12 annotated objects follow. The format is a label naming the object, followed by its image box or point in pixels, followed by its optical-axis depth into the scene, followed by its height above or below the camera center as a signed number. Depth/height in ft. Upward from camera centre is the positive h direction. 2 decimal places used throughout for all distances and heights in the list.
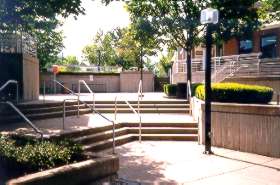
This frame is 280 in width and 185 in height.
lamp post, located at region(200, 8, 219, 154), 33.12 -0.79
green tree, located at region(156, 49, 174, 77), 193.41 +11.39
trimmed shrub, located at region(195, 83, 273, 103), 40.68 -1.37
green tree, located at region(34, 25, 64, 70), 131.50 +13.15
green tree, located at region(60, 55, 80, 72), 288.14 +17.45
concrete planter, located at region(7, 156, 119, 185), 19.33 -5.20
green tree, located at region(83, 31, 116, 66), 188.85 +16.42
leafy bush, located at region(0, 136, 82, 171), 21.58 -4.36
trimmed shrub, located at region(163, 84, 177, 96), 67.56 -1.55
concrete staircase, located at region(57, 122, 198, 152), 34.12 -5.45
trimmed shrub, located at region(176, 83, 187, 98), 64.75 -1.58
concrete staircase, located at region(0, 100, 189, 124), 41.50 -3.62
